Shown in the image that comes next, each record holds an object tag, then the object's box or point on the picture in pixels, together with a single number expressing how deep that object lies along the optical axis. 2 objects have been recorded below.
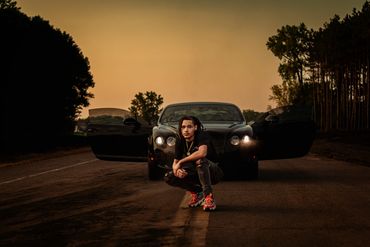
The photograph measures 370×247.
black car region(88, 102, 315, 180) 11.47
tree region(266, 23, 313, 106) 85.50
